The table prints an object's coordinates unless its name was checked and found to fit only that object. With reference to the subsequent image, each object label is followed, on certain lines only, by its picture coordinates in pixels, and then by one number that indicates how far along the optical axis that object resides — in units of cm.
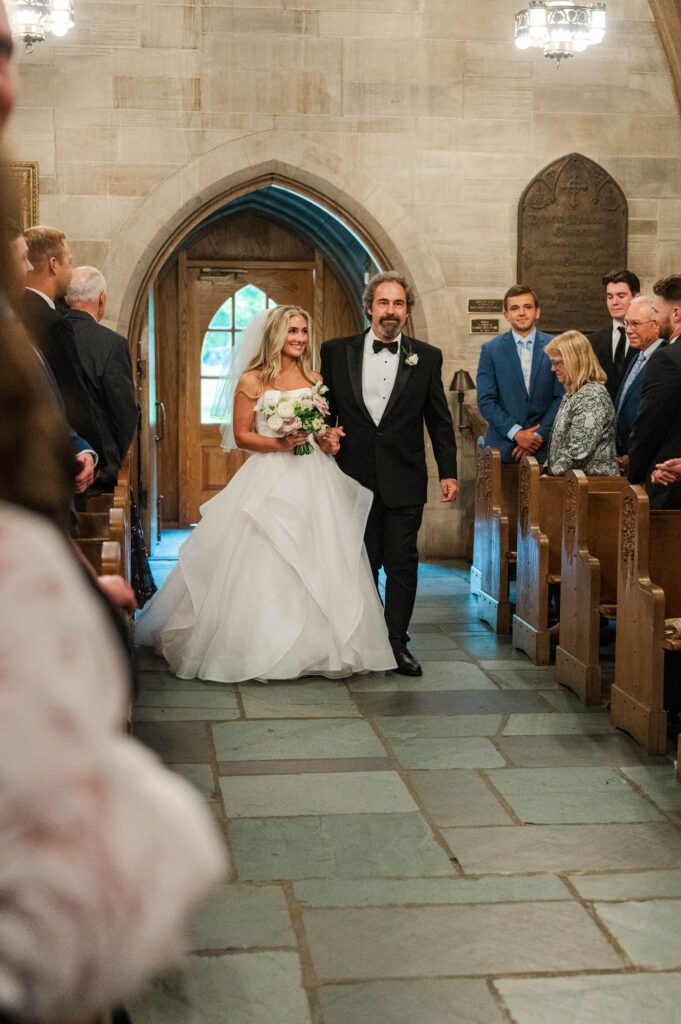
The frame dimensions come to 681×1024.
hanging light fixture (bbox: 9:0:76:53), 789
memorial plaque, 956
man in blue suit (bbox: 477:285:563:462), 770
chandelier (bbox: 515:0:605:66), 821
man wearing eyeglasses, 658
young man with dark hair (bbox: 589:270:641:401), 757
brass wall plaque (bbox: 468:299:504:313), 958
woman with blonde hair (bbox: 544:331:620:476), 629
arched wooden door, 1147
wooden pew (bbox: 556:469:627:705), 532
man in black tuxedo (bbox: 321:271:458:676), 580
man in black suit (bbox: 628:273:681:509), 511
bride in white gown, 559
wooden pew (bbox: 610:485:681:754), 454
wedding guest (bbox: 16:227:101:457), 388
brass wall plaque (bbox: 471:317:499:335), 957
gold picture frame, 889
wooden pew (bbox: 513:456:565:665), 611
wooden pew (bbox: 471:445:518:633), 693
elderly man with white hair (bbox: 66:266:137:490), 529
